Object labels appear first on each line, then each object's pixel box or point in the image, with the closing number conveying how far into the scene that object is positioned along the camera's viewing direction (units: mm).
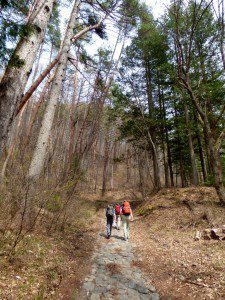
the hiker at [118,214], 10685
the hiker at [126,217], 8148
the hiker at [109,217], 8346
